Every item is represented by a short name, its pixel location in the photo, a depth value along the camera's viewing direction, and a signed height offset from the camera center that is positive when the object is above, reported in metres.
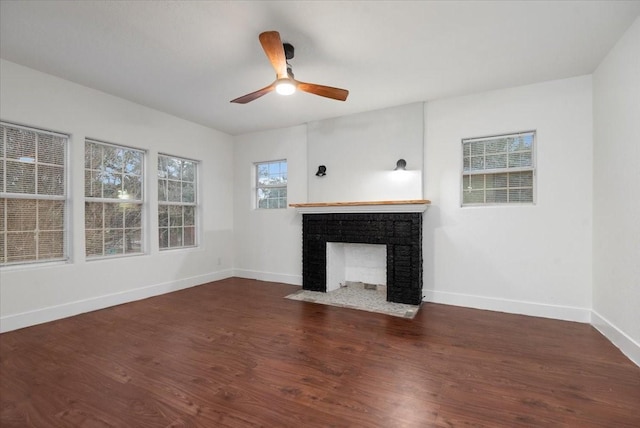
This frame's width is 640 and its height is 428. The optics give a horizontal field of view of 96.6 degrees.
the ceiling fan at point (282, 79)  2.16 +1.21
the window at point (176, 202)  4.41 +0.19
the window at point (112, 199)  3.57 +0.19
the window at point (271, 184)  5.11 +0.53
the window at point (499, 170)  3.40 +0.52
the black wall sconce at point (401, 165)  3.92 +0.65
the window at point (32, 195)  2.92 +0.20
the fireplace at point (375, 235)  3.65 -0.32
